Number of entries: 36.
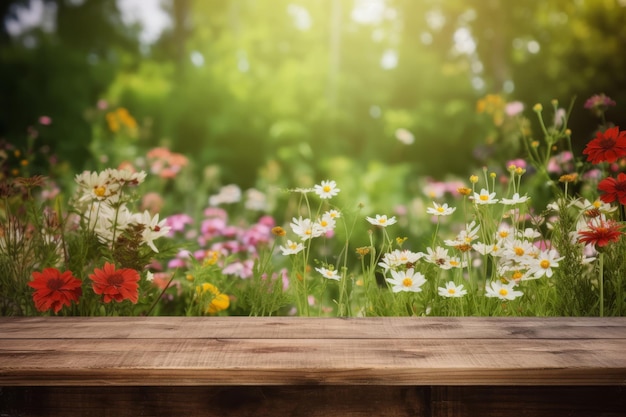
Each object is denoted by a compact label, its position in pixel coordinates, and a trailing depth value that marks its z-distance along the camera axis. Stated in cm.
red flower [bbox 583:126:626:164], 216
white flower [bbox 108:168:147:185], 220
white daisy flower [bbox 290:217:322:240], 222
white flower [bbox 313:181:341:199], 229
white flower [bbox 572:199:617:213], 229
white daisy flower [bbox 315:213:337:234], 223
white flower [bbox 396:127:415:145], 741
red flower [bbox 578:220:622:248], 200
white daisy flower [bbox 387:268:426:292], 213
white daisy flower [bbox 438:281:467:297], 211
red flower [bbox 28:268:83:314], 200
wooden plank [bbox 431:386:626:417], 148
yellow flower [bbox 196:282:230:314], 246
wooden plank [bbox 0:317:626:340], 171
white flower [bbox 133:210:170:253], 222
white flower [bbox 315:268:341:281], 218
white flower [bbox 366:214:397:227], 219
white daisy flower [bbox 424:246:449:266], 227
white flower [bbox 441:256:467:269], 224
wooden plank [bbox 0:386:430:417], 147
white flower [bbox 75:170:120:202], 221
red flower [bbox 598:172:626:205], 208
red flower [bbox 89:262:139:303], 203
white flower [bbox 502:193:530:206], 221
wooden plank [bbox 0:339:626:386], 143
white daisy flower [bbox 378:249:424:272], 220
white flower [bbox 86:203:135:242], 229
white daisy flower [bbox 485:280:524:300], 212
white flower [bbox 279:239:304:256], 223
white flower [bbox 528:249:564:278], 214
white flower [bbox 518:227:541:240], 232
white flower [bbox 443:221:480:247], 225
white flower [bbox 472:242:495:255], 224
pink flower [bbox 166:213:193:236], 387
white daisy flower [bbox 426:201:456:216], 230
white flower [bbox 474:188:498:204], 224
